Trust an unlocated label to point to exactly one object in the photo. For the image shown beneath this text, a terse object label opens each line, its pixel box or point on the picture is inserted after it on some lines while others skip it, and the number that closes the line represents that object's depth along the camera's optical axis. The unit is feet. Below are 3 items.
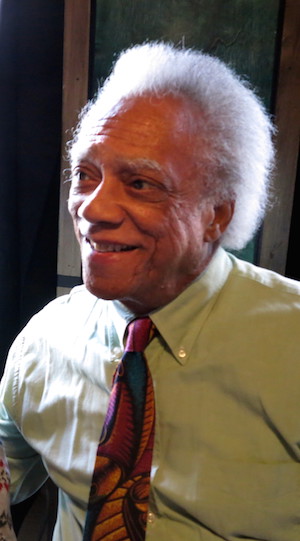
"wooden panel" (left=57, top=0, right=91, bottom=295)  5.57
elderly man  2.95
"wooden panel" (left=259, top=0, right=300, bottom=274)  5.26
